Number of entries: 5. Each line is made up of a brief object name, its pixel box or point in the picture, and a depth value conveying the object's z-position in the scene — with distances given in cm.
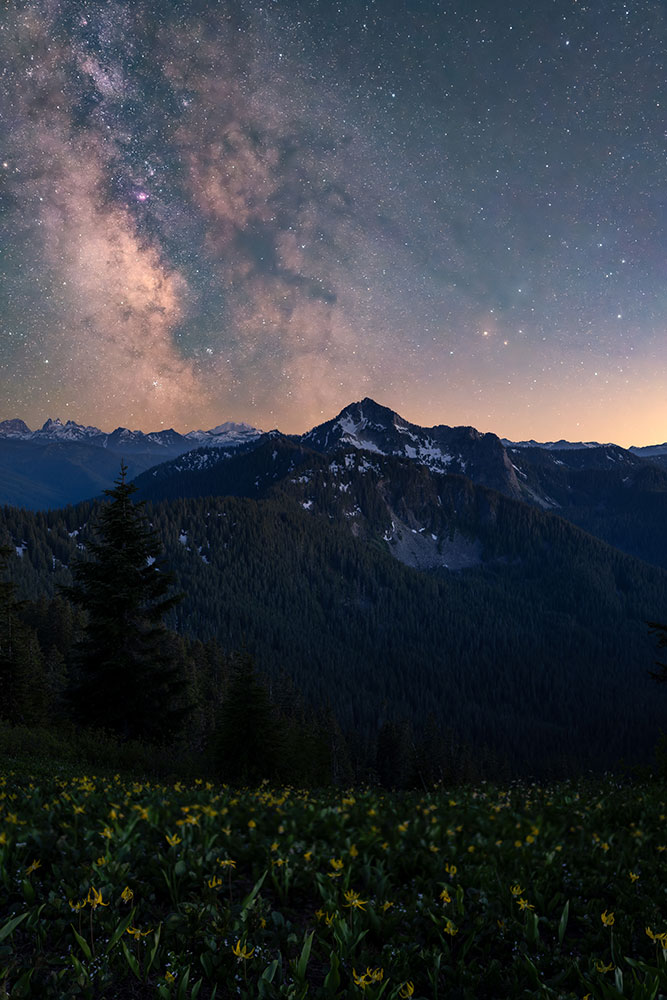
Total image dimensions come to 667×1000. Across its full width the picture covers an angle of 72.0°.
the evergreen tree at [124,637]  2005
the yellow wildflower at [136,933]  308
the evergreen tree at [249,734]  1648
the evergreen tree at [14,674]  2538
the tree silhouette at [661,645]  2298
